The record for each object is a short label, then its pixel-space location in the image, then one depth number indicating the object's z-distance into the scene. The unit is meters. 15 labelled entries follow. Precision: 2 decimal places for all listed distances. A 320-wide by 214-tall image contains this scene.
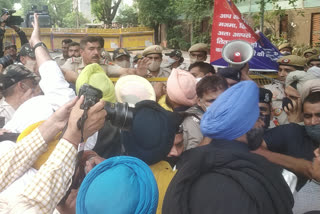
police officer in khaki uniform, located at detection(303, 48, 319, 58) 6.66
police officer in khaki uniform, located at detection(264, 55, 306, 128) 3.73
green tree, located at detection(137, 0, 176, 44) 25.19
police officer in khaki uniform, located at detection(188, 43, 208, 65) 5.38
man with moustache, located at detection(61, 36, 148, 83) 3.63
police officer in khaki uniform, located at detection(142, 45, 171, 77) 5.06
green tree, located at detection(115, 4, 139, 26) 31.62
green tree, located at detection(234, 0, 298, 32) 5.64
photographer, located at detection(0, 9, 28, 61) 4.44
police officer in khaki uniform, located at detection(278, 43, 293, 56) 7.02
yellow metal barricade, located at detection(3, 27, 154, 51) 16.70
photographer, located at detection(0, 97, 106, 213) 1.37
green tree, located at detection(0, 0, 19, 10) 42.62
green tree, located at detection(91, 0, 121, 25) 31.12
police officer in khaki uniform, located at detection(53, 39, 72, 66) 5.83
